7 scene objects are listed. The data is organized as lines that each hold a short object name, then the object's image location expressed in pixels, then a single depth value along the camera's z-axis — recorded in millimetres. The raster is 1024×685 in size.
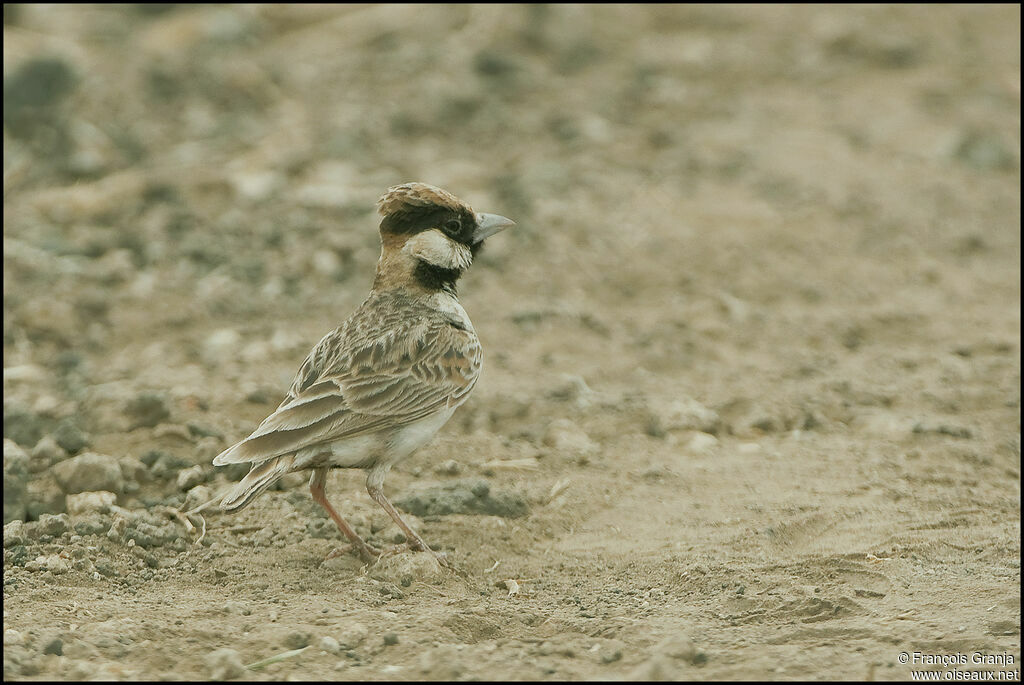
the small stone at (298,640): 8781
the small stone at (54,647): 8445
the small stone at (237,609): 9508
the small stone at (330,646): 8719
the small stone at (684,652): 8297
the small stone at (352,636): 8837
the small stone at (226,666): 8086
